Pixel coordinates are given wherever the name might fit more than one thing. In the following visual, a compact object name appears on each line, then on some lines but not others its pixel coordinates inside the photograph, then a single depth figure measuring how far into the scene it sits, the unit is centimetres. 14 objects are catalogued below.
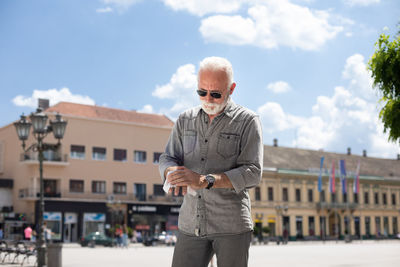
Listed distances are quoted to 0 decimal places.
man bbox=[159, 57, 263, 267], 283
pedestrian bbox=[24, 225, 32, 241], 3219
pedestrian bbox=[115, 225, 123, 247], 3853
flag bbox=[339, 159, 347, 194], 5222
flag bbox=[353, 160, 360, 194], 5641
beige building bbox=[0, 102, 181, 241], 4897
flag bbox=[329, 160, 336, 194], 5231
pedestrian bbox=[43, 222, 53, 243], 3172
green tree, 1152
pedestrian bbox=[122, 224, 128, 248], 3694
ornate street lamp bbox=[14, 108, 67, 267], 1515
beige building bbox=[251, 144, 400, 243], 6134
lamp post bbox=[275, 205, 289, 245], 6094
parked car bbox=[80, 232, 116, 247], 4092
